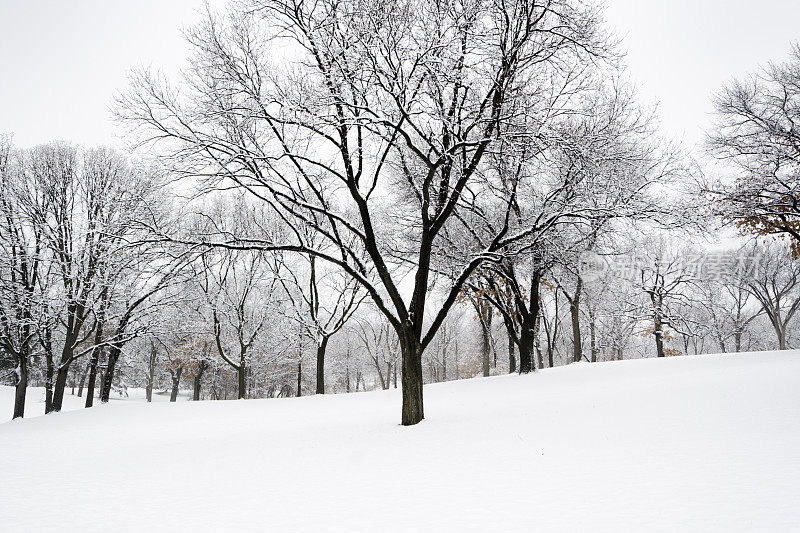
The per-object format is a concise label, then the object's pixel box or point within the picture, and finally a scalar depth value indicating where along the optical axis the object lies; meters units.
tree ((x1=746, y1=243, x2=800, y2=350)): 29.13
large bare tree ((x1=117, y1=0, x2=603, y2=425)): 8.56
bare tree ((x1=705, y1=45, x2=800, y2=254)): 13.45
